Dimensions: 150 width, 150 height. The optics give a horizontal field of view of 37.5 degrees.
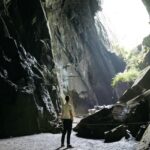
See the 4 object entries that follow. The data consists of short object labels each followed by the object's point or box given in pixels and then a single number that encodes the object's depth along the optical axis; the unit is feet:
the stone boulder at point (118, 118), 34.02
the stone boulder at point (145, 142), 20.04
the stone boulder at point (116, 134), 30.45
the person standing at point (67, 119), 27.45
